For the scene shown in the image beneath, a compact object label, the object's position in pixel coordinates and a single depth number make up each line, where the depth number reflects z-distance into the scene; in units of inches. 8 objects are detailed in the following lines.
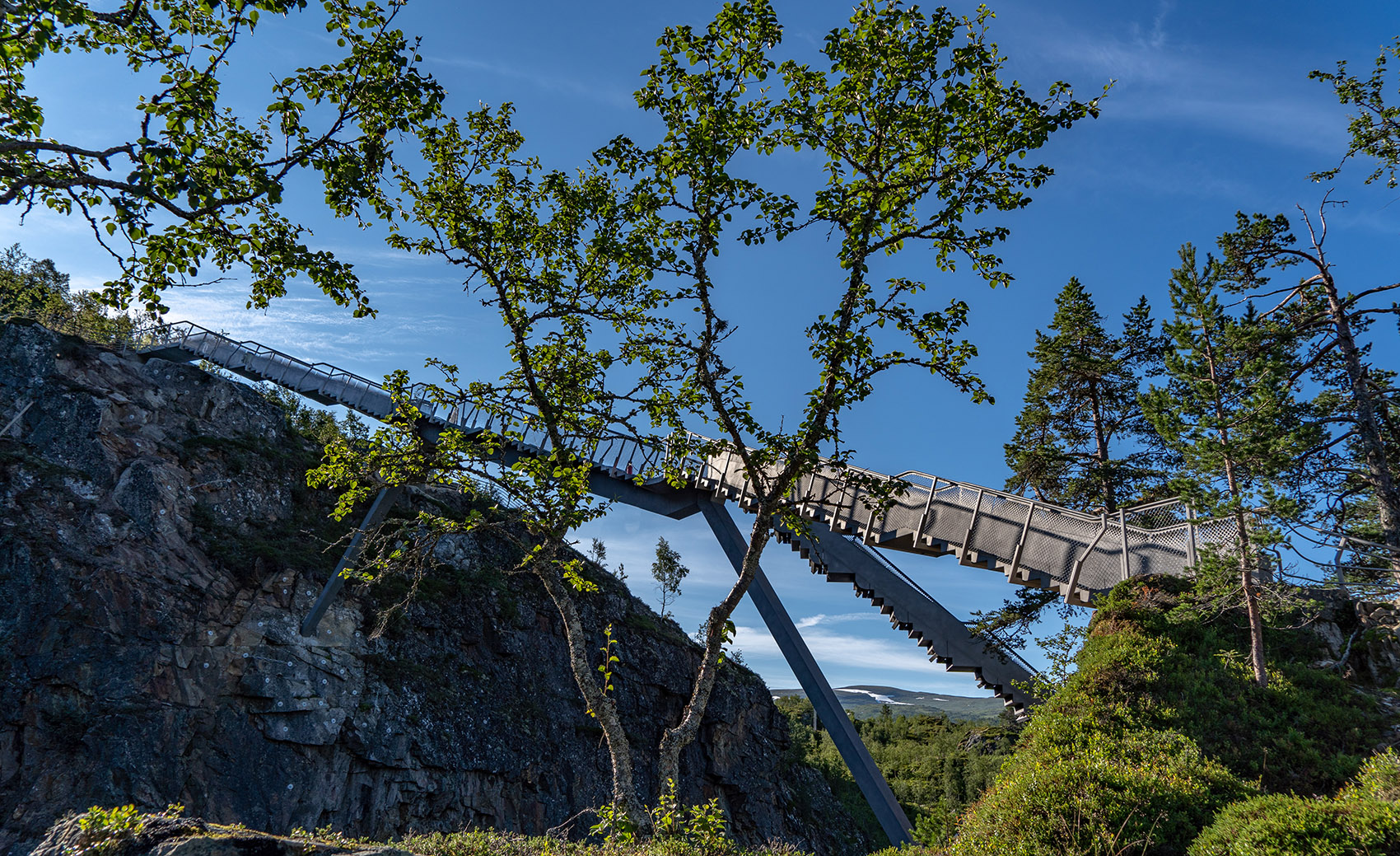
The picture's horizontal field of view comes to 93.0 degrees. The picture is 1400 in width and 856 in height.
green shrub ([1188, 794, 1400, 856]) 258.8
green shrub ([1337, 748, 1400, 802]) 303.9
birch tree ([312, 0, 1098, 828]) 341.4
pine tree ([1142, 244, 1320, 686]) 529.3
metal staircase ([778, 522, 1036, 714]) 696.4
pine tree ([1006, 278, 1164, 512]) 907.4
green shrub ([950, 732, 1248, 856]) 323.6
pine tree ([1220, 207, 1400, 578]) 528.1
